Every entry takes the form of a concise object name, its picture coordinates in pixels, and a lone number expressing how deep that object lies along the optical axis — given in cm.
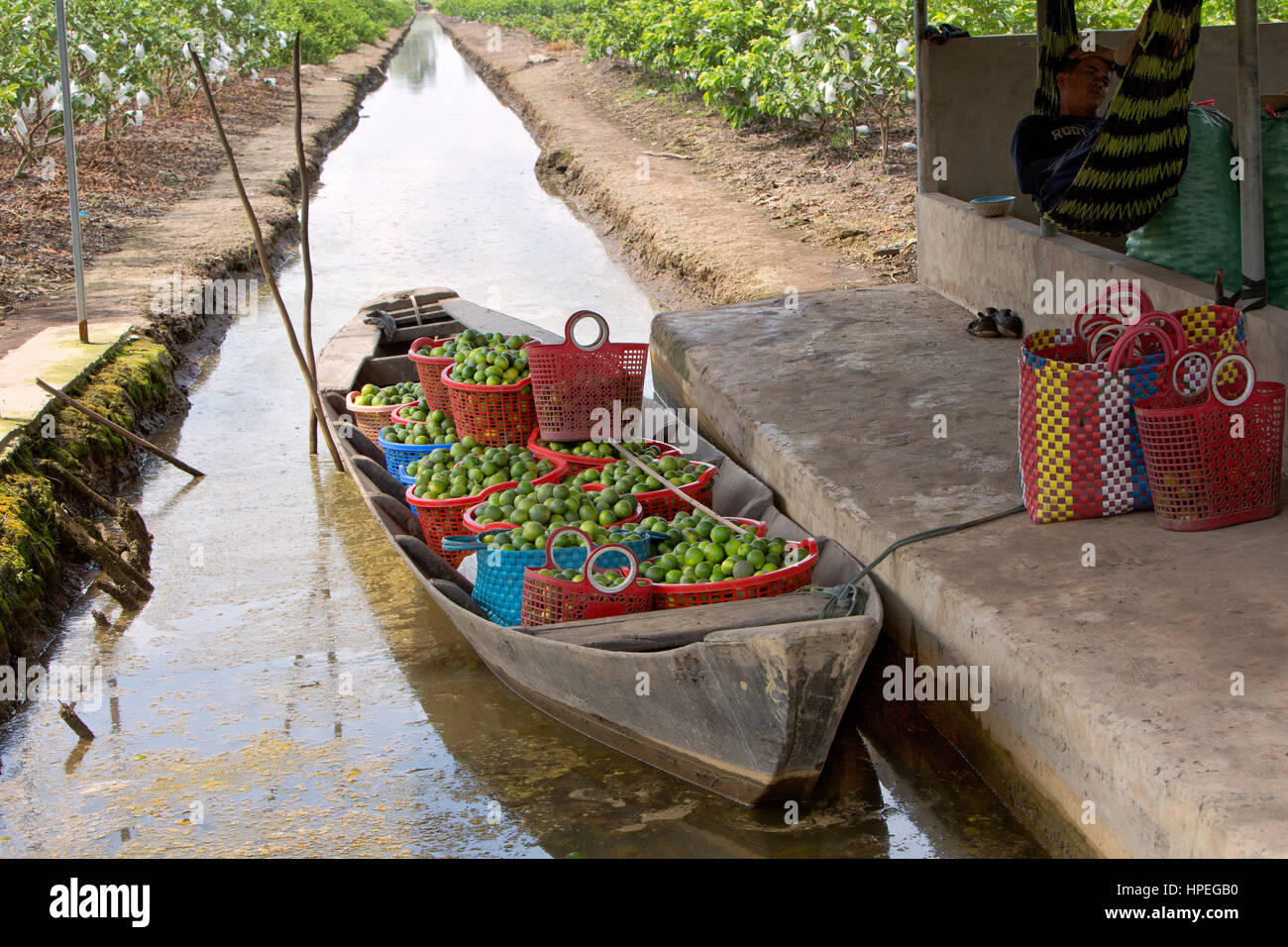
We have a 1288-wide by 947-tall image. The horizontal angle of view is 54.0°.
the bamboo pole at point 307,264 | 748
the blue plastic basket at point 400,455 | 634
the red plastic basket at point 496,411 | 610
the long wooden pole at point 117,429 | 679
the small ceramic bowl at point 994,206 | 739
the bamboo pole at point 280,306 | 743
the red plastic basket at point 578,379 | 582
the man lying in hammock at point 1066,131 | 575
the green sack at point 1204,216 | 534
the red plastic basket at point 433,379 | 659
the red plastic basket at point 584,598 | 430
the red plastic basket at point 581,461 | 567
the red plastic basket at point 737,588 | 425
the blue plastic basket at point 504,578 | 465
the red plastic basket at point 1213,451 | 398
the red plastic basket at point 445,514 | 542
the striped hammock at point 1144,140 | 500
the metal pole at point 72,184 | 785
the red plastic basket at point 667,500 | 526
